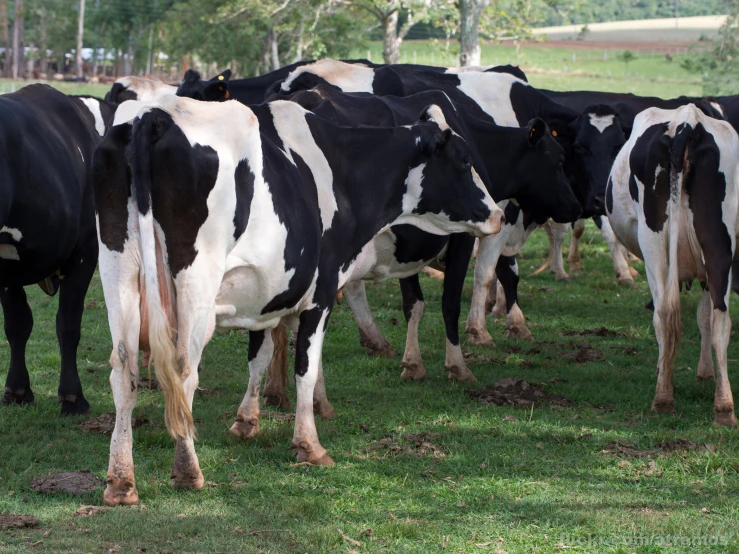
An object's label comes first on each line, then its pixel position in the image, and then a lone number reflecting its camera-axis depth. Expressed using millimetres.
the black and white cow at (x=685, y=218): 13837
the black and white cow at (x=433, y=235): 15016
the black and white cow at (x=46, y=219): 12273
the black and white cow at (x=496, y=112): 18672
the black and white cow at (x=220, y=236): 9734
